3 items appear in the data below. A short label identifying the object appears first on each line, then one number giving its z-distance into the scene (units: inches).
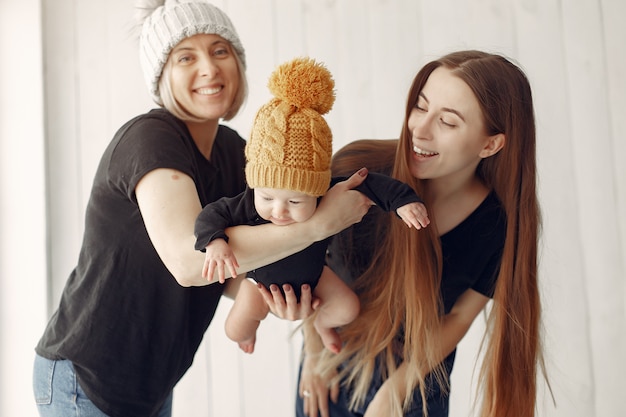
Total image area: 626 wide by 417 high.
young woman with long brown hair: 49.6
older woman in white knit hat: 46.3
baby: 38.8
